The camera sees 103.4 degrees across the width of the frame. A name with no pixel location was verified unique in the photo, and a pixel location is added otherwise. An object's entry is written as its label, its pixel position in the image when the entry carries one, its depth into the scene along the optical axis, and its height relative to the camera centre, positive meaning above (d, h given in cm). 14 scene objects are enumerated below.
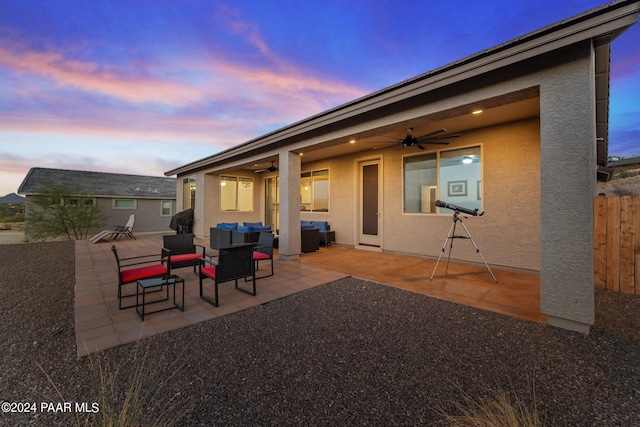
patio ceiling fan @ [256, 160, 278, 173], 1023 +185
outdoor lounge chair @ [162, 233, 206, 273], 445 -73
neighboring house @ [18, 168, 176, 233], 1755 +148
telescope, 454 +9
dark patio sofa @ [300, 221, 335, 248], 859 -59
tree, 1288 -11
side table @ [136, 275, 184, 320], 321 -94
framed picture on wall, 611 +60
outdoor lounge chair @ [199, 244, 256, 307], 355 -80
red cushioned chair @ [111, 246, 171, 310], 328 -83
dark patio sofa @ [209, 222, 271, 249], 663 -60
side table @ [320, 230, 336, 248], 858 -84
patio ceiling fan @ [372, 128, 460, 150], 566 +172
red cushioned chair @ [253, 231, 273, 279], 488 -70
